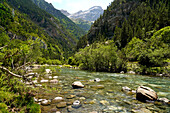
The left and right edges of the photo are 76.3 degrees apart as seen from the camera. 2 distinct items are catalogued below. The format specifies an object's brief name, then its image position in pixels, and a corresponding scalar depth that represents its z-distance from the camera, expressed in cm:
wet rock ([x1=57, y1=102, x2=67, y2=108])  826
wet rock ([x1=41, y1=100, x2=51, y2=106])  844
